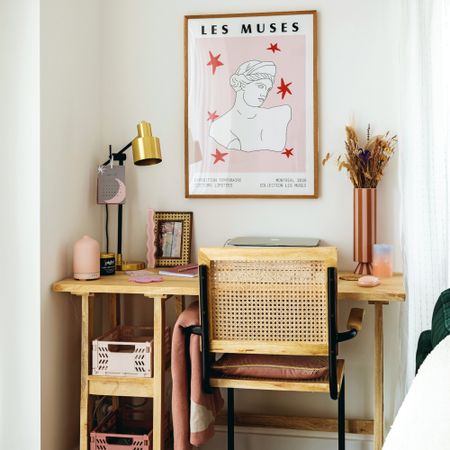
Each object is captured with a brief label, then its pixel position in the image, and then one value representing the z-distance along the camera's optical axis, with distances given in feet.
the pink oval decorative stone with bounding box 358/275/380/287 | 7.59
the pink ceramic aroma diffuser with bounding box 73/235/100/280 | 8.24
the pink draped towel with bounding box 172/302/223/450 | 7.32
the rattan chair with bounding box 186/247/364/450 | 6.75
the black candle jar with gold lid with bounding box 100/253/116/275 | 8.65
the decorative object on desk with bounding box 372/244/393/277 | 8.40
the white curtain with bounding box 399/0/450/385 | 7.04
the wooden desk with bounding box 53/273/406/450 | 7.76
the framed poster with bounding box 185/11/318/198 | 9.09
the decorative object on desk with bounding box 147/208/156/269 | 9.29
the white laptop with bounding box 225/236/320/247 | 8.48
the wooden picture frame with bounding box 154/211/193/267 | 9.33
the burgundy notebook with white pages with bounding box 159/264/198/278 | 8.45
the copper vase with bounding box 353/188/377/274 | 8.59
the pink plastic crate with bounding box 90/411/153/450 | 8.14
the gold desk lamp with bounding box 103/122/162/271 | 8.54
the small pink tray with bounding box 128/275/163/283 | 8.10
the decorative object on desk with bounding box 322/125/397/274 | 8.59
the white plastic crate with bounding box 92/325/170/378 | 7.95
